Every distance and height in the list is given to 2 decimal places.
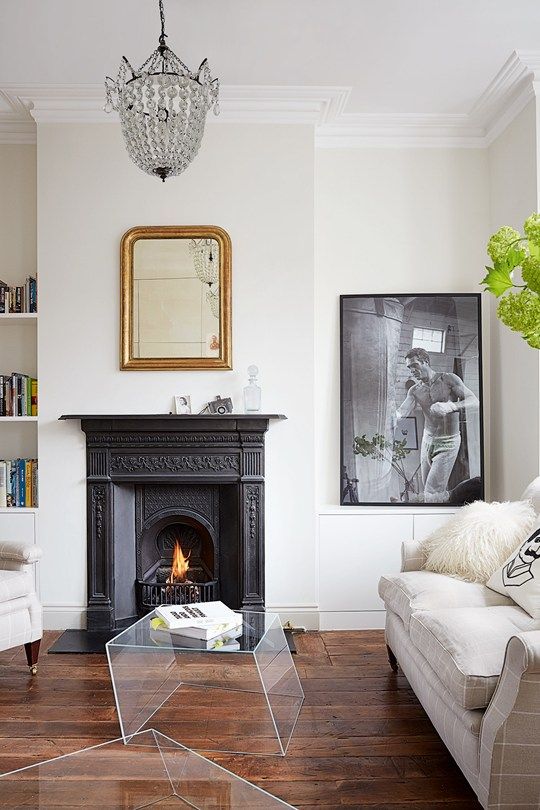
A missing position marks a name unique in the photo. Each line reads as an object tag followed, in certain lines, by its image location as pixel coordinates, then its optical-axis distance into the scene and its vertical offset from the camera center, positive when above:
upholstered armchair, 3.48 -0.90
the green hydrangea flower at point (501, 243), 1.44 +0.32
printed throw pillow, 2.77 -0.65
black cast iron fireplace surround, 4.28 -0.37
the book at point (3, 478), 4.42 -0.40
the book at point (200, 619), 2.89 -0.83
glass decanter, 4.29 +0.06
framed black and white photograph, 4.57 +0.05
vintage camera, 4.32 +0.02
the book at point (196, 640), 2.82 -0.87
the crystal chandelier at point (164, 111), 2.48 +1.00
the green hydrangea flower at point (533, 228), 1.38 +0.34
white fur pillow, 3.22 -0.57
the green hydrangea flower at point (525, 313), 1.37 +0.17
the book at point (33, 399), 4.49 +0.06
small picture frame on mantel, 4.34 +0.03
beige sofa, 2.04 -0.82
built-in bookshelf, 4.37 +0.01
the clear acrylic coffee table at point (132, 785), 2.00 -1.04
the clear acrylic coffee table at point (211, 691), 2.85 -1.18
